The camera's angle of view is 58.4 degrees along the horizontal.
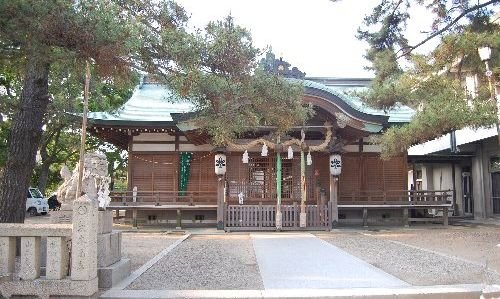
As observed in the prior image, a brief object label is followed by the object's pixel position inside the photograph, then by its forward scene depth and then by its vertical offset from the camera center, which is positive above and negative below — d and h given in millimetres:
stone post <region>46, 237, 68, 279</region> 5391 -830
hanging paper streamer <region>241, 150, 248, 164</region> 15586 +1117
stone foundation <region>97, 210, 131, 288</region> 6012 -930
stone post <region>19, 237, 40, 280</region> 5387 -829
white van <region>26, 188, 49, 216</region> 26625 -823
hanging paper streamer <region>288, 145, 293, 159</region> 15242 +1221
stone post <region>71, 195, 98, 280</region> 5328 -597
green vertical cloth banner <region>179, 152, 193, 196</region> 17172 +784
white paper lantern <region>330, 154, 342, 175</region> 15492 +822
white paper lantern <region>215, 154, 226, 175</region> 15297 +862
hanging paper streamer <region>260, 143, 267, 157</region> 15156 +1336
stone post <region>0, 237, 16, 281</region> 5418 -798
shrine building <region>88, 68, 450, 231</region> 15008 +599
